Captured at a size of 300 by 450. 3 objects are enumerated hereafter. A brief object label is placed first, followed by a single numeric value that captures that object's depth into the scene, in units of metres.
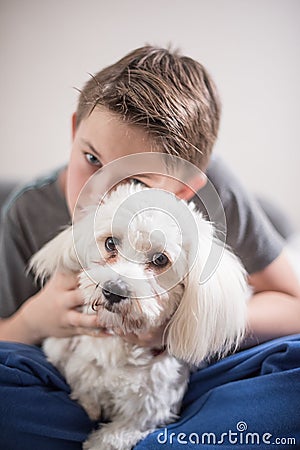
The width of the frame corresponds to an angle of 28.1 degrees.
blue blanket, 1.02
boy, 1.03
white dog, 0.95
